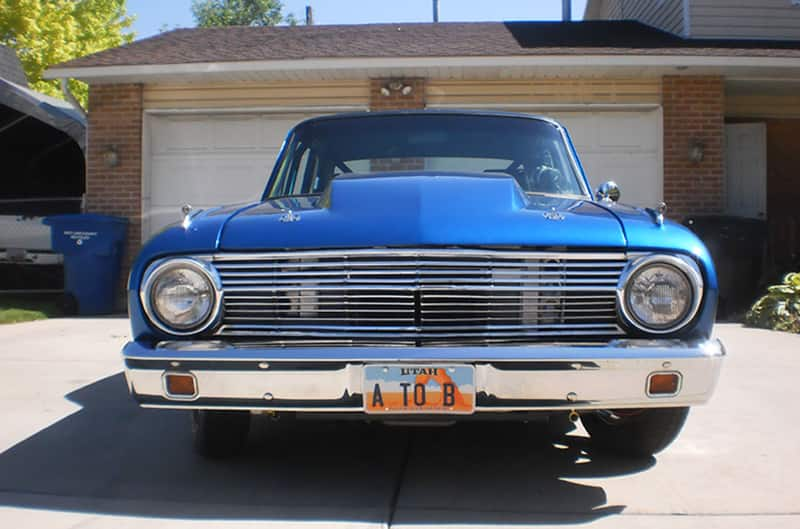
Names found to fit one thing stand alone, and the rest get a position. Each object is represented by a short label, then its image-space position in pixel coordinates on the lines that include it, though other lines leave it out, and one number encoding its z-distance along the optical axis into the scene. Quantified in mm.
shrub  8070
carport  10805
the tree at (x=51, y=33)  21625
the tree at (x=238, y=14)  46906
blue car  2705
